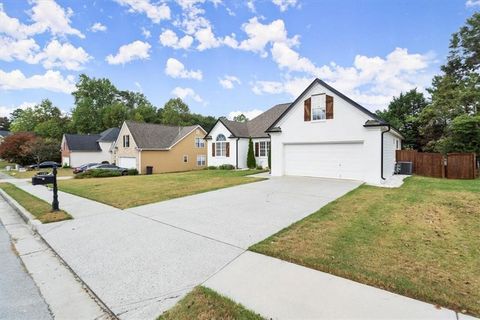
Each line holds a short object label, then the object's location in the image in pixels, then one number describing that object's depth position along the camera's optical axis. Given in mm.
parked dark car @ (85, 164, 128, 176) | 25141
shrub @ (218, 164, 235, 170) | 23412
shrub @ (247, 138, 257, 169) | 22734
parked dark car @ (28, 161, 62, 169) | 35688
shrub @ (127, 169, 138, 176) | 25984
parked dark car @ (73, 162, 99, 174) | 27734
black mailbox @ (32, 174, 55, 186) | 7968
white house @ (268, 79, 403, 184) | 12633
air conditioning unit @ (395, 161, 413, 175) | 16719
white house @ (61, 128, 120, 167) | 38250
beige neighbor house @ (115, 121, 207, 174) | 27438
